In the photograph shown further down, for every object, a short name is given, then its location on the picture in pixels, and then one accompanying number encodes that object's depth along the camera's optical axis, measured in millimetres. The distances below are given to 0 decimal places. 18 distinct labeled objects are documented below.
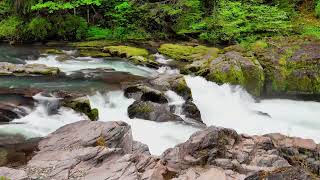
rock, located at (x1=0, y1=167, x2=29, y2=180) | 6140
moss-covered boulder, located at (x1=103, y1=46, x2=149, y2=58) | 16450
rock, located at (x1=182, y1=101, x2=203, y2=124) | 11273
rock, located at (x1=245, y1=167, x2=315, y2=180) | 5078
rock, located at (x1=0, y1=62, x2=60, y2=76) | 13359
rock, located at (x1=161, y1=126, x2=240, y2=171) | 7375
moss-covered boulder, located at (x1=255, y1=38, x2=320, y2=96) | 13632
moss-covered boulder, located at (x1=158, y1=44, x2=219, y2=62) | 15730
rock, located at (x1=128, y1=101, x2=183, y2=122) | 10603
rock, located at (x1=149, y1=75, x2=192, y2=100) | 11968
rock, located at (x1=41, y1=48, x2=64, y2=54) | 16711
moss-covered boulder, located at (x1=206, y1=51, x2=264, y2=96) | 13433
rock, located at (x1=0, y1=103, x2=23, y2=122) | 9305
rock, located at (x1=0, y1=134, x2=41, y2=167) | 7151
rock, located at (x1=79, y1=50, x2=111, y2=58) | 16438
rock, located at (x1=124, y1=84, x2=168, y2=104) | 11366
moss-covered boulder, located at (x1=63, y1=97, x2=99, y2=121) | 10025
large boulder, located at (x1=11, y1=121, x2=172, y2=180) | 6524
